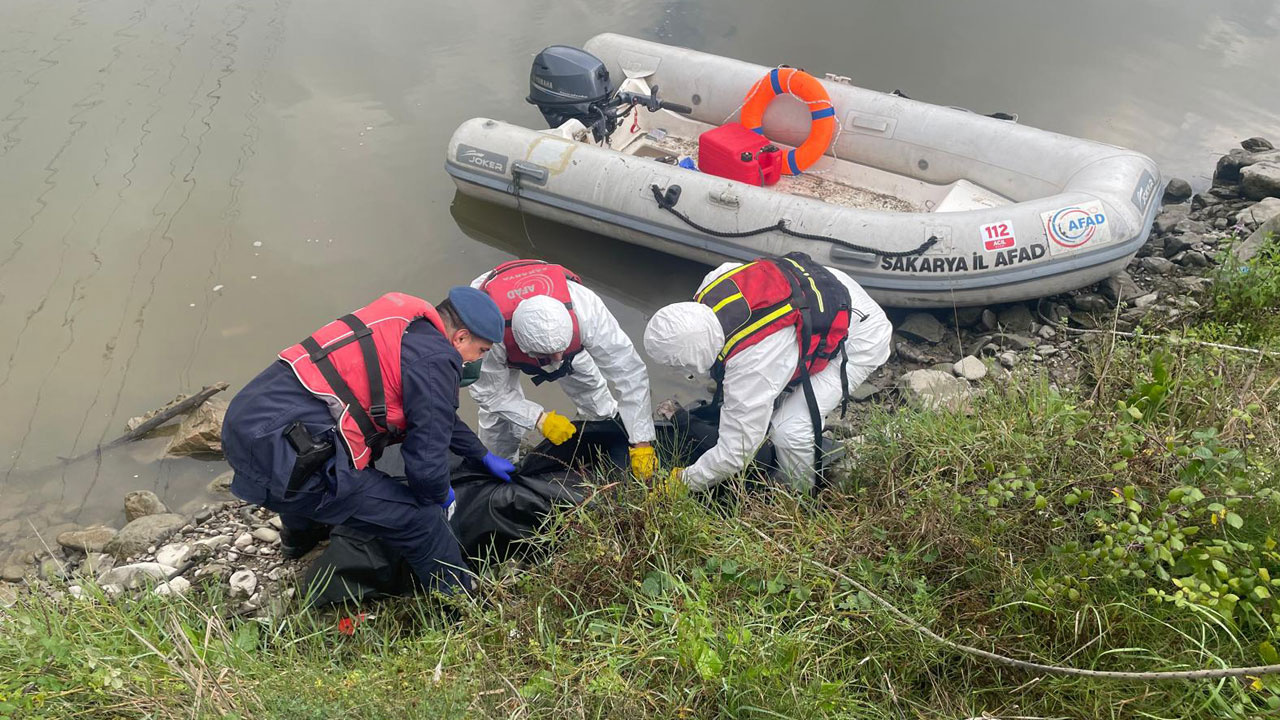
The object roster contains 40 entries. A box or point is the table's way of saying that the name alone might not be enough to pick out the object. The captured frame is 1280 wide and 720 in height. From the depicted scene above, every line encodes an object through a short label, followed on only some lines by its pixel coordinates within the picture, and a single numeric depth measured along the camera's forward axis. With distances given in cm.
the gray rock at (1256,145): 579
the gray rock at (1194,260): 450
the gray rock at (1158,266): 455
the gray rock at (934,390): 310
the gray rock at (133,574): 300
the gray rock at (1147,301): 423
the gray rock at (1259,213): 473
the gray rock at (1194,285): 398
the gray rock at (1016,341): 419
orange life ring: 523
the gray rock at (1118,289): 442
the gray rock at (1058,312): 438
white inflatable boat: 416
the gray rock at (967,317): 446
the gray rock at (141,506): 371
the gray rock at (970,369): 399
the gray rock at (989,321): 442
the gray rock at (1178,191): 553
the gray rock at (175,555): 321
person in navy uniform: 247
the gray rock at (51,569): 297
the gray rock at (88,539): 345
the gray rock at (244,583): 303
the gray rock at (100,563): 325
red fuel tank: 500
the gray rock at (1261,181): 507
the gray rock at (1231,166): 550
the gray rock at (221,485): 388
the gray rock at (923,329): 445
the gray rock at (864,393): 406
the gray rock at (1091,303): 440
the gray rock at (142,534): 336
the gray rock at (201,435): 405
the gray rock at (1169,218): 497
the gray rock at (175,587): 267
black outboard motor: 526
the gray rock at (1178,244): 470
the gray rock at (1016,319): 439
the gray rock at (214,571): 308
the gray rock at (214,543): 327
